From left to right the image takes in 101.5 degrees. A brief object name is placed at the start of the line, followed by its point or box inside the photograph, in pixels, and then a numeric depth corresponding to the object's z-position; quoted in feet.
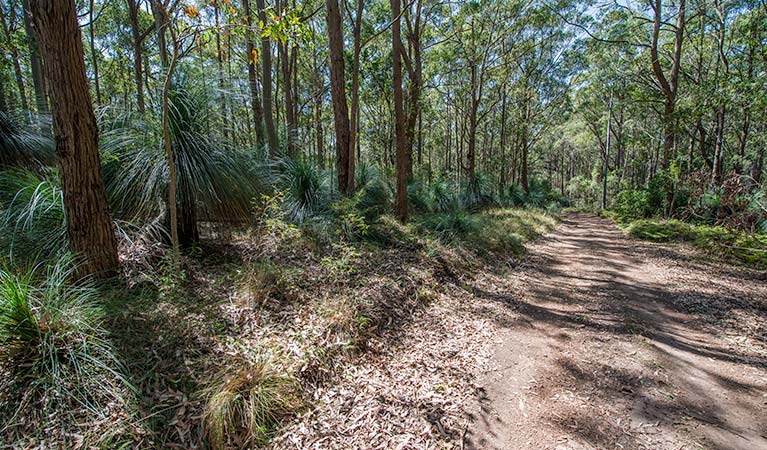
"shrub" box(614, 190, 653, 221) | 39.88
